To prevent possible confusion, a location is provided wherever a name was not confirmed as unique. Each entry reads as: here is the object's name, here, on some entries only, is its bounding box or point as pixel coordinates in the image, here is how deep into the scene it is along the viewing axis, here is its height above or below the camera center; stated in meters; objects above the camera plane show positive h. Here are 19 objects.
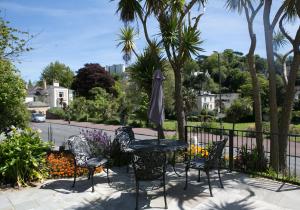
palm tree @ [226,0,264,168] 5.43 +1.24
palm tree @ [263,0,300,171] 5.21 +0.52
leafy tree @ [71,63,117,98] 41.48 +5.07
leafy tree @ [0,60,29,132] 5.23 +0.21
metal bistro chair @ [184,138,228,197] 3.99 -0.95
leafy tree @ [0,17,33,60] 5.63 +1.71
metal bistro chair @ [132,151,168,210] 3.60 -0.93
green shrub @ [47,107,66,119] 34.61 -0.93
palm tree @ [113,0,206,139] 6.00 +2.14
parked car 30.10 -1.34
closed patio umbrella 4.58 +0.11
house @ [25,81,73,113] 46.74 +2.48
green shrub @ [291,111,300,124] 26.80 -1.19
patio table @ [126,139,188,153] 4.47 -0.79
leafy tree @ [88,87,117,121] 27.75 +0.03
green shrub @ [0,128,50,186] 4.44 -1.04
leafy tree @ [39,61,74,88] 63.41 +9.45
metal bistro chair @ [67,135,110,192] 4.35 -0.97
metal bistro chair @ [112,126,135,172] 5.49 -0.88
